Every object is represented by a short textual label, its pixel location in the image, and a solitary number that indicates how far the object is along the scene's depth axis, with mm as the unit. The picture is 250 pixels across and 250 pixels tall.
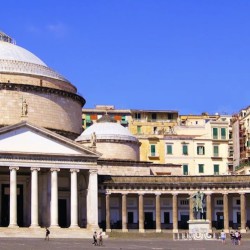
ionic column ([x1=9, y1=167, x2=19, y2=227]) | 85956
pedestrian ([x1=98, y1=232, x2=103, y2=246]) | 68938
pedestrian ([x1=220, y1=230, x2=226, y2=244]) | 74750
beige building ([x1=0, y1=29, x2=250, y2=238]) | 87875
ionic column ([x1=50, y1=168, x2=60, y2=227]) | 88125
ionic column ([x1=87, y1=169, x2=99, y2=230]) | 90625
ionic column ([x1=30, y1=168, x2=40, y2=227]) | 86812
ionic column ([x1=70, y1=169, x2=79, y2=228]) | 89250
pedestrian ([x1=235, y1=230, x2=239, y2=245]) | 70431
